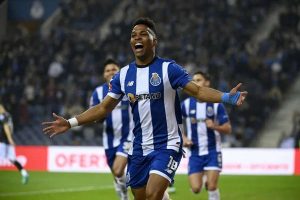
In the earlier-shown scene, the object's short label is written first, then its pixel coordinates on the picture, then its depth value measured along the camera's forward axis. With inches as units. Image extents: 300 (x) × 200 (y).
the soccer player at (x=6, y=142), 635.5
